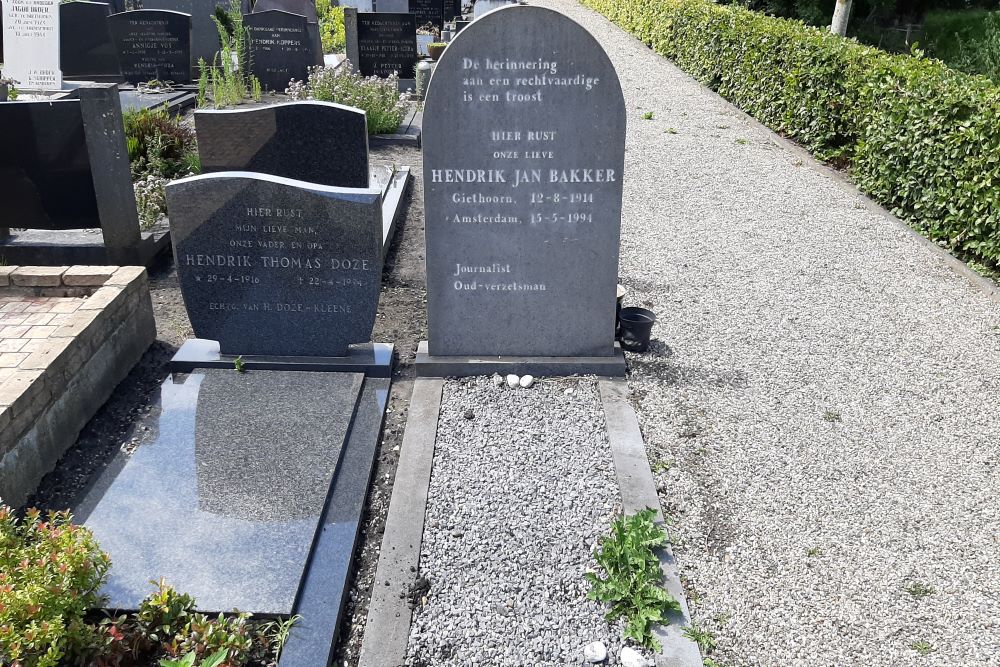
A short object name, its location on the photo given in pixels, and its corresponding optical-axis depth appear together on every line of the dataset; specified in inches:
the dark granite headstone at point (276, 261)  185.0
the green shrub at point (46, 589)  99.7
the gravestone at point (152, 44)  513.3
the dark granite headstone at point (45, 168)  230.5
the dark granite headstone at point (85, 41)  528.1
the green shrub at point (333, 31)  679.0
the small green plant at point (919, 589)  135.8
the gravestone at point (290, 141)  240.5
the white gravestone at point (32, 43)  384.8
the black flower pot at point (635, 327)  210.7
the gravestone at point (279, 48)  506.3
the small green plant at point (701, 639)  123.3
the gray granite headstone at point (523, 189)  177.8
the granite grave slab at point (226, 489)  132.2
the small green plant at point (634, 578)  124.0
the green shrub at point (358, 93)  407.5
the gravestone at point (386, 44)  535.8
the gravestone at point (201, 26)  576.4
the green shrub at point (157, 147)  317.4
